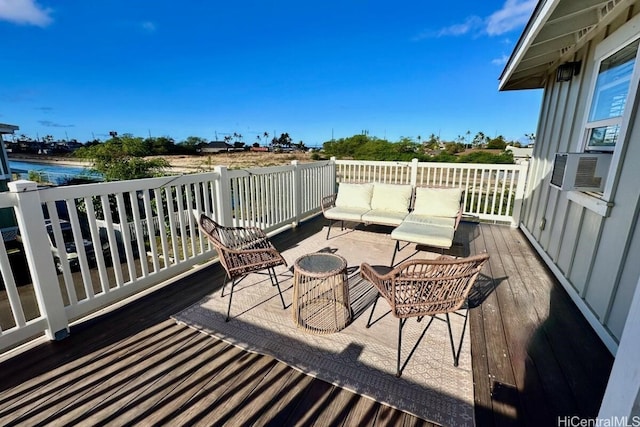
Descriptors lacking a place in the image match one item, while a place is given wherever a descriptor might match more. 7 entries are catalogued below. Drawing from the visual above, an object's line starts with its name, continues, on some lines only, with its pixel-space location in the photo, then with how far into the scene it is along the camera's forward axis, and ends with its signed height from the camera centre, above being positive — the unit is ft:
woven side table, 6.84 -3.78
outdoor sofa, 10.94 -2.91
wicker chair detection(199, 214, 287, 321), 7.29 -3.00
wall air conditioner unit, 7.71 -0.53
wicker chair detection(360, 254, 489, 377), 5.26 -2.75
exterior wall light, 10.18 +3.12
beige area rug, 5.08 -4.49
